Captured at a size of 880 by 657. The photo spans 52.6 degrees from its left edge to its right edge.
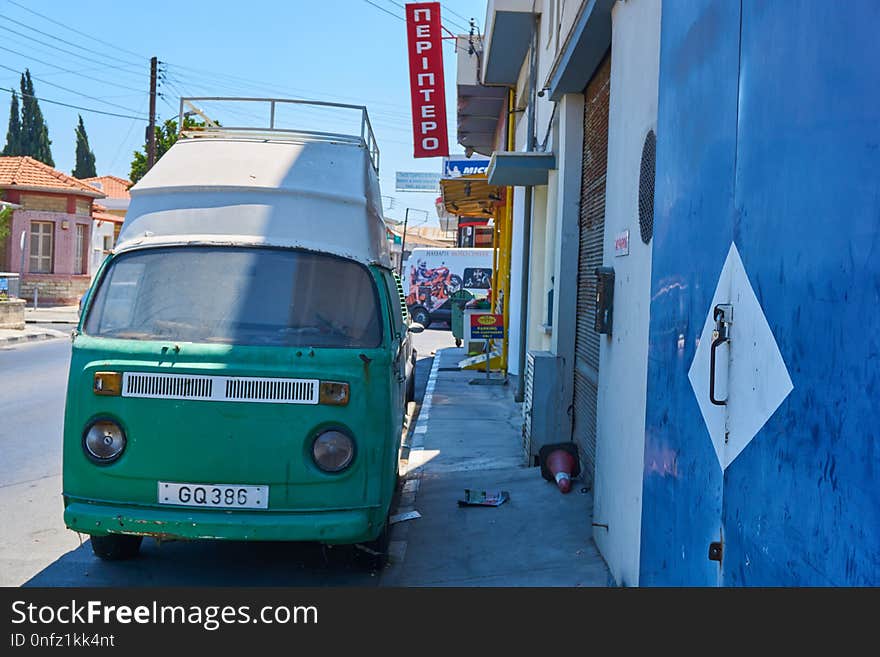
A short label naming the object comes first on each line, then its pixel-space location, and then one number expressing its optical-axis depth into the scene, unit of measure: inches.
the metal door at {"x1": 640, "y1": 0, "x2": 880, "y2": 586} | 86.4
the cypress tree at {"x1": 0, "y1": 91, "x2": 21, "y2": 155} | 2529.5
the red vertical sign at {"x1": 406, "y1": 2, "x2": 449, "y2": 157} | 686.5
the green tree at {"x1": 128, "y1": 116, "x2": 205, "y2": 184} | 1492.4
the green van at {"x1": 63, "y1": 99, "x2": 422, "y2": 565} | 194.2
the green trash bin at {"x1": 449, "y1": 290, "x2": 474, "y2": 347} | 842.8
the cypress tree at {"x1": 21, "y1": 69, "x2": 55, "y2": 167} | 2518.5
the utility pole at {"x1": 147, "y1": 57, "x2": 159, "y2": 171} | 1347.2
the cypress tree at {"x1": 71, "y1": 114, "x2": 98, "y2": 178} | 2768.2
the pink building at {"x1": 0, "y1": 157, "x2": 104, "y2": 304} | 1344.7
